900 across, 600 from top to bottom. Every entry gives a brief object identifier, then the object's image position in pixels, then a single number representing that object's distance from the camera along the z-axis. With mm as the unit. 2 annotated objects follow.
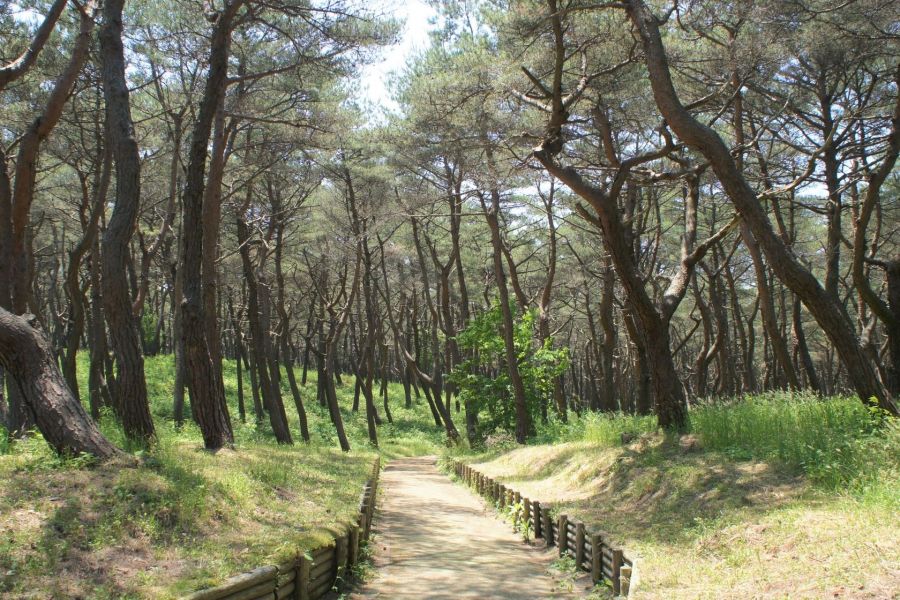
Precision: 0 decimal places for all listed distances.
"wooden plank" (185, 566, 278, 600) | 4293
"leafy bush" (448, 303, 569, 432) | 18031
